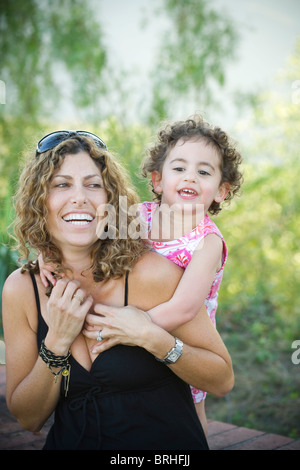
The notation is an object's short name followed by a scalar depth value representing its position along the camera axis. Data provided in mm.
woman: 1762
